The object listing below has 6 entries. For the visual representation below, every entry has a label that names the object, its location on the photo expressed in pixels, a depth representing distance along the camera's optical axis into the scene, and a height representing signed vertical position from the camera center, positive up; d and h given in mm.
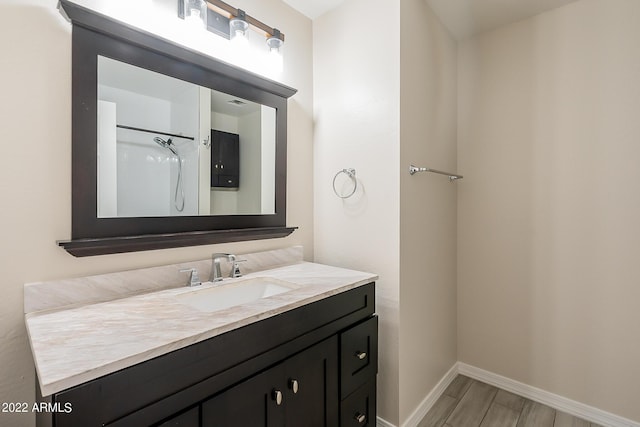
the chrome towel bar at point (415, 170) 1666 +235
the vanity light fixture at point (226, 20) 1425 +919
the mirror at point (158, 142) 1108 +300
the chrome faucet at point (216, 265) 1400 -233
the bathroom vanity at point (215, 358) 692 -399
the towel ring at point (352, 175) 1781 +218
